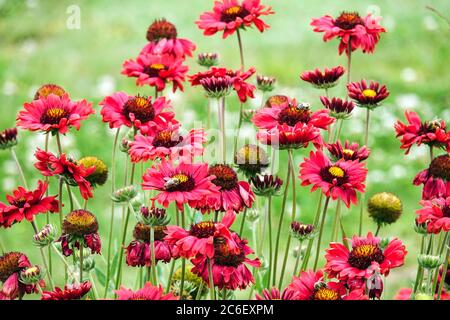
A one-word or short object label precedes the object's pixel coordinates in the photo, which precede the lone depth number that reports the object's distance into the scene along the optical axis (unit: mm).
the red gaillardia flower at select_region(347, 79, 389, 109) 1883
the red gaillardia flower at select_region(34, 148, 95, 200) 1750
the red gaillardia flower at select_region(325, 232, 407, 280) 1720
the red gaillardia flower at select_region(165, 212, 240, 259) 1675
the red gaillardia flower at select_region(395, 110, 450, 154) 1808
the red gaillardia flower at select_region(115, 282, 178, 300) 1653
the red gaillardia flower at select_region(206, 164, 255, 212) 1725
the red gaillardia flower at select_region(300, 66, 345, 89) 1909
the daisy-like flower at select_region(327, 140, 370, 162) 1783
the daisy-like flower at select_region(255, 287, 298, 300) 1702
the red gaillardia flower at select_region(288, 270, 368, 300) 1694
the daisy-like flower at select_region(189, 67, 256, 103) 1856
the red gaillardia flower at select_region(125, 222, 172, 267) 1808
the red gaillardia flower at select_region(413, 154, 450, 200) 1830
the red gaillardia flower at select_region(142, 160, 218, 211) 1701
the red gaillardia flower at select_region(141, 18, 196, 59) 2112
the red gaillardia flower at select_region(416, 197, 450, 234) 1726
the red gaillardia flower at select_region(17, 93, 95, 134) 1804
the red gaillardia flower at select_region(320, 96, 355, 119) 1880
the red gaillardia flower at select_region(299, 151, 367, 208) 1748
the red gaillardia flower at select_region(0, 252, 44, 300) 1763
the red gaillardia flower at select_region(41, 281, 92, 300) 1671
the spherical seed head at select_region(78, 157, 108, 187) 1900
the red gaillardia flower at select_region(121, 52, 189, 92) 1970
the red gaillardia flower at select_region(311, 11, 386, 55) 1929
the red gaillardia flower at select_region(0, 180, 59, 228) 1780
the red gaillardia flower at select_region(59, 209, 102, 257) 1767
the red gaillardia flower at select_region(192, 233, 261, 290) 1724
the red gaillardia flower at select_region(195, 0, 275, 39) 1970
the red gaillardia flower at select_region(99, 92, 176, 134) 1842
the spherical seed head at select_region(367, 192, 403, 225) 1943
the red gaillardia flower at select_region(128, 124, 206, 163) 1757
